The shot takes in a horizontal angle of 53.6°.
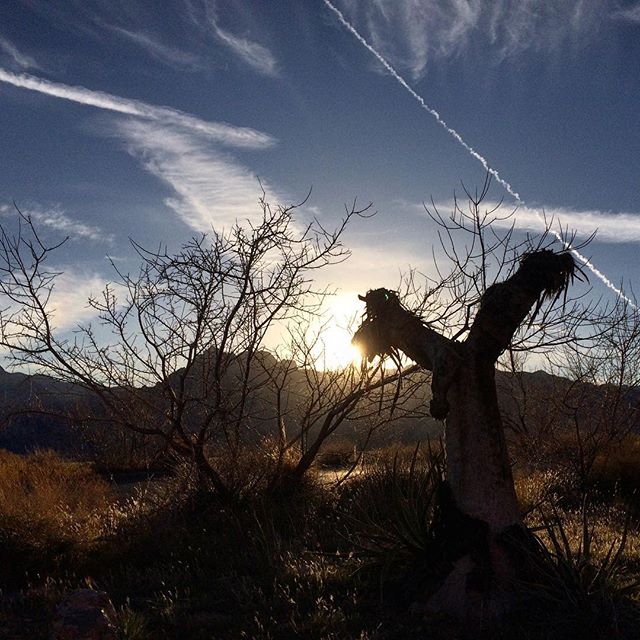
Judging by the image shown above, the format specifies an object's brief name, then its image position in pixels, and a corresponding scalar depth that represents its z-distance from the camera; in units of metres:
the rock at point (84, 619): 4.47
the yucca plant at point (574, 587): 4.71
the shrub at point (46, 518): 8.55
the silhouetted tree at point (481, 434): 5.12
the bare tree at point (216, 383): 9.96
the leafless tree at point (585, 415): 14.17
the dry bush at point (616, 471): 14.17
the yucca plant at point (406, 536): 5.75
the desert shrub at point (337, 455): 17.71
